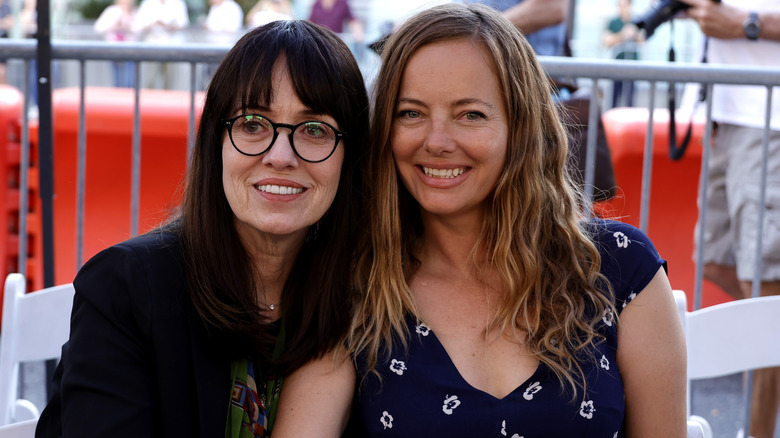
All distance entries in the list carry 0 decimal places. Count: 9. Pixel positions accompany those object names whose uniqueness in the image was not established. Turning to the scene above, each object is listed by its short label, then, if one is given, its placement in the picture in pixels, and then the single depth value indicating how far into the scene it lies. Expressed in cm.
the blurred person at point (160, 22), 1118
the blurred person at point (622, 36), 1142
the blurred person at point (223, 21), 1102
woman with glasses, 200
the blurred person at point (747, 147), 372
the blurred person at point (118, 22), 1155
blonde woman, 222
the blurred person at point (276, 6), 1178
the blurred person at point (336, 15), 1145
